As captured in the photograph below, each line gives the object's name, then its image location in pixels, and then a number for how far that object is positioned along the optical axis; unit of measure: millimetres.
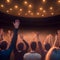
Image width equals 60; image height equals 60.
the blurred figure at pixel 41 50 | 3048
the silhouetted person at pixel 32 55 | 2974
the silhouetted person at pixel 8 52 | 1836
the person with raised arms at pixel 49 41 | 3092
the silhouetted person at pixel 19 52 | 3017
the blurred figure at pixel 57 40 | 3078
